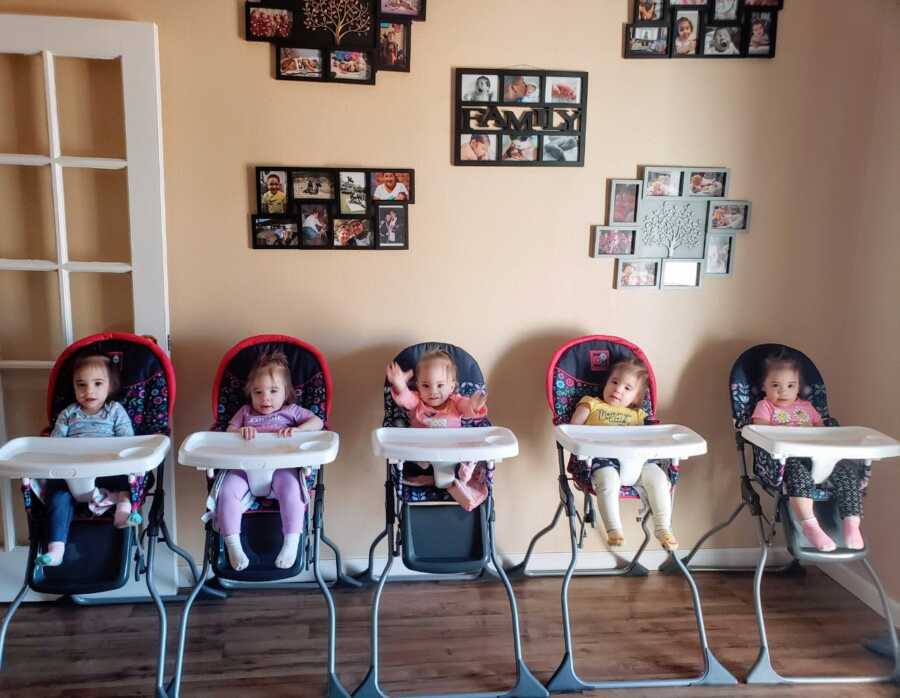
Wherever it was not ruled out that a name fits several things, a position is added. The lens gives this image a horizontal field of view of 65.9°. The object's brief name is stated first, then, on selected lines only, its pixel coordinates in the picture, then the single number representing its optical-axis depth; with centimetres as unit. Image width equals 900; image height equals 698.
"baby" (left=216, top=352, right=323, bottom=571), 227
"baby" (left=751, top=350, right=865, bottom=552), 245
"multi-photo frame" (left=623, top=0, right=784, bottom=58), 275
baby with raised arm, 258
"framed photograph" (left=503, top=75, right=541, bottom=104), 274
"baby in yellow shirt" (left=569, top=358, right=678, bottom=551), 250
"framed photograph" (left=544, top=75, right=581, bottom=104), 276
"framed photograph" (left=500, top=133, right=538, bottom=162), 278
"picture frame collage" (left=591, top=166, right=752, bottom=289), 286
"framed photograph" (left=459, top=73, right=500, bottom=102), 272
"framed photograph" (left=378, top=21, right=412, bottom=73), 267
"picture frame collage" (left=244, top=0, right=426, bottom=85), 261
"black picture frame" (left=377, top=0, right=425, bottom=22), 265
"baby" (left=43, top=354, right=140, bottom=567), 223
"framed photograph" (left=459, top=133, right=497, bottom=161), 276
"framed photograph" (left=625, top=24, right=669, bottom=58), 275
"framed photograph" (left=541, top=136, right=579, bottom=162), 279
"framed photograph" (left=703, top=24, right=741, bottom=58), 279
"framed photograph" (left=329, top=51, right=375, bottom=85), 267
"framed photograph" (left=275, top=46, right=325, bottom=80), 264
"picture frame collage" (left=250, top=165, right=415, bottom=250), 271
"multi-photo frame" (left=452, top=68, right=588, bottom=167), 274
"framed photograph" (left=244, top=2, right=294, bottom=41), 260
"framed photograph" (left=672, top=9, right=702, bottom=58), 277
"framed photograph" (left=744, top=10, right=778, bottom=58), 279
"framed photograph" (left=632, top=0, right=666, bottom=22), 274
